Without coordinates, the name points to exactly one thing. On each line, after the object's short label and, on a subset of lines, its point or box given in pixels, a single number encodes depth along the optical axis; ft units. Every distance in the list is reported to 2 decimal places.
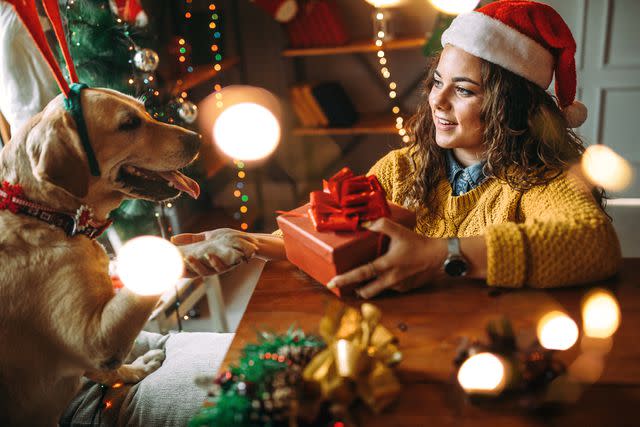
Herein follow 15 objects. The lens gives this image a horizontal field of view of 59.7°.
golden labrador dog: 3.51
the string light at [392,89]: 11.76
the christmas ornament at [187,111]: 7.17
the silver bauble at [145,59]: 6.47
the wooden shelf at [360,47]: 11.06
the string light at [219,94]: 11.88
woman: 3.34
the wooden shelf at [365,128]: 11.73
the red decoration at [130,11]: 6.78
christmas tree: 6.36
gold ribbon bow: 2.42
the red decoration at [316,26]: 11.46
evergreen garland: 2.37
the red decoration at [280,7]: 11.23
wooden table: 2.46
